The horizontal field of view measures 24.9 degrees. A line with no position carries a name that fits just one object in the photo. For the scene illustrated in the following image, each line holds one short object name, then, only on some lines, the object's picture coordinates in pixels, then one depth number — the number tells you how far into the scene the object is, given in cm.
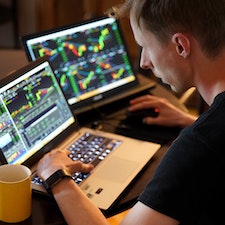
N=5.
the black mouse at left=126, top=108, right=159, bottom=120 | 184
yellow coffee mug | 123
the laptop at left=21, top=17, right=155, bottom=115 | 175
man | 106
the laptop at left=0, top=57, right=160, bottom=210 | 139
